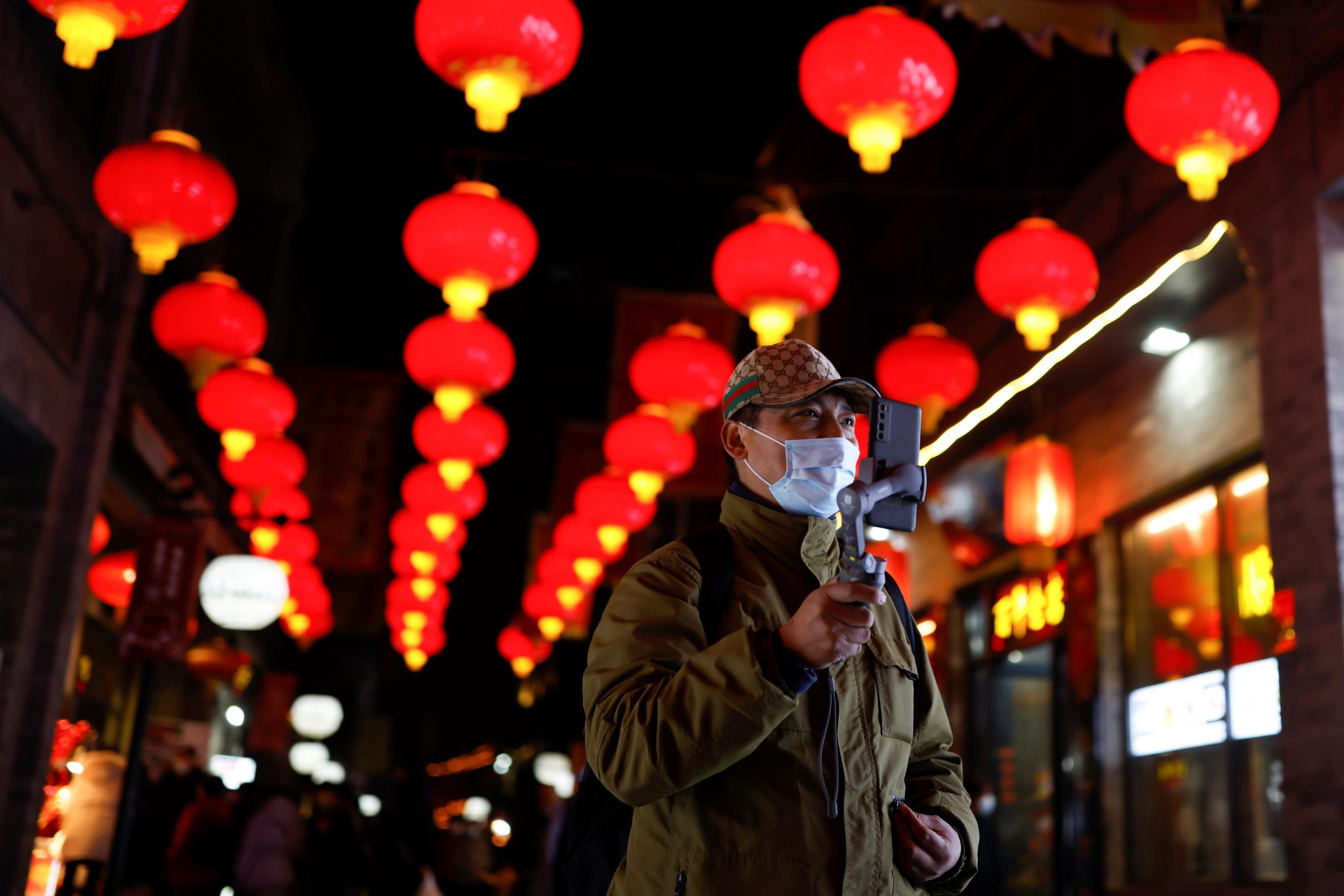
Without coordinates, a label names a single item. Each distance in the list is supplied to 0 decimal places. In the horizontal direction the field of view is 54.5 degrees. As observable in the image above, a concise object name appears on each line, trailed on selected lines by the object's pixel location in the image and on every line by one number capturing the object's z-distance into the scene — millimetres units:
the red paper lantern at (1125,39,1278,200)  6539
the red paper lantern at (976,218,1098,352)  8008
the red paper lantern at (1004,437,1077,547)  10273
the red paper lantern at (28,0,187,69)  5590
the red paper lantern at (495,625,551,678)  28094
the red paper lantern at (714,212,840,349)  8156
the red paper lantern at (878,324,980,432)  9773
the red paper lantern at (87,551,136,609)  14164
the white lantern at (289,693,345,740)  31000
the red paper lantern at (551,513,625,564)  16922
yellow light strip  9453
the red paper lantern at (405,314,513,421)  10016
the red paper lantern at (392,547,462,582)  19281
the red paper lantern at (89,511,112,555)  13672
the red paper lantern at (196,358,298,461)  11031
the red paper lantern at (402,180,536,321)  8164
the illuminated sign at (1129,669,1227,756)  9609
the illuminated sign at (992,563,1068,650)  12180
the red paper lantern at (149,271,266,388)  9398
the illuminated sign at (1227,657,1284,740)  8812
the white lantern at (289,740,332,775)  40219
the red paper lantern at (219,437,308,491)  14031
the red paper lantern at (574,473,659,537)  16078
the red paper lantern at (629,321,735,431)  10531
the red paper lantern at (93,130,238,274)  7715
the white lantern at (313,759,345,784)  42438
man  2303
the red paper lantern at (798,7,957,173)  6418
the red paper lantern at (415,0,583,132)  6195
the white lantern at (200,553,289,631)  12758
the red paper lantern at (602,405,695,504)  12805
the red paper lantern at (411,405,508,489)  12875
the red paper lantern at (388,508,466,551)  18094
